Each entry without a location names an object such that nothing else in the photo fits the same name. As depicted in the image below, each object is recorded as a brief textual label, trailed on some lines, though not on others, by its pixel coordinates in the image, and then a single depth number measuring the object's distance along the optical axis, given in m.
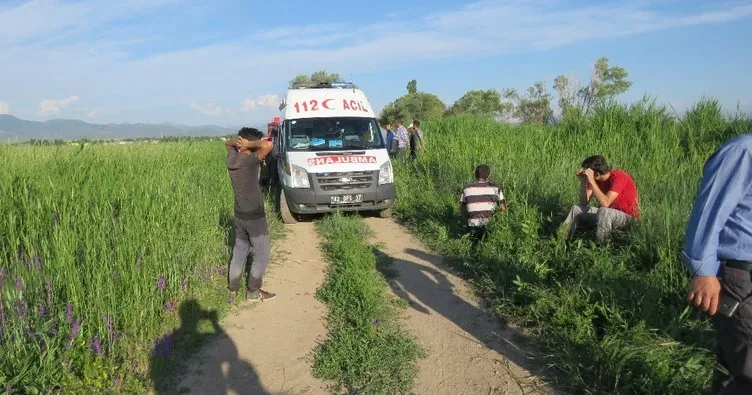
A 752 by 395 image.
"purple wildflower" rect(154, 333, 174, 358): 3.67
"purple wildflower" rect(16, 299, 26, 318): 3.19
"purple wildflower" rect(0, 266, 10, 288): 3.33
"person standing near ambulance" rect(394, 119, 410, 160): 15.84
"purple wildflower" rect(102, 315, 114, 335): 3.47
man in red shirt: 5.35
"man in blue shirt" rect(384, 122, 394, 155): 17.21
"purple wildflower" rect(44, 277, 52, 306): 3.41
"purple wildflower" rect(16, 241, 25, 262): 3.75
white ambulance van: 8.76
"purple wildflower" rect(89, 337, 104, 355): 3.33
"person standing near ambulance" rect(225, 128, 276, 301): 5.08
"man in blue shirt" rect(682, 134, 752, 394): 2.02
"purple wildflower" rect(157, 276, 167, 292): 4.21
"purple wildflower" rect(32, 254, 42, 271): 3.60
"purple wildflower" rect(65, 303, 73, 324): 3.28
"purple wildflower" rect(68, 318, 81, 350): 3.18
